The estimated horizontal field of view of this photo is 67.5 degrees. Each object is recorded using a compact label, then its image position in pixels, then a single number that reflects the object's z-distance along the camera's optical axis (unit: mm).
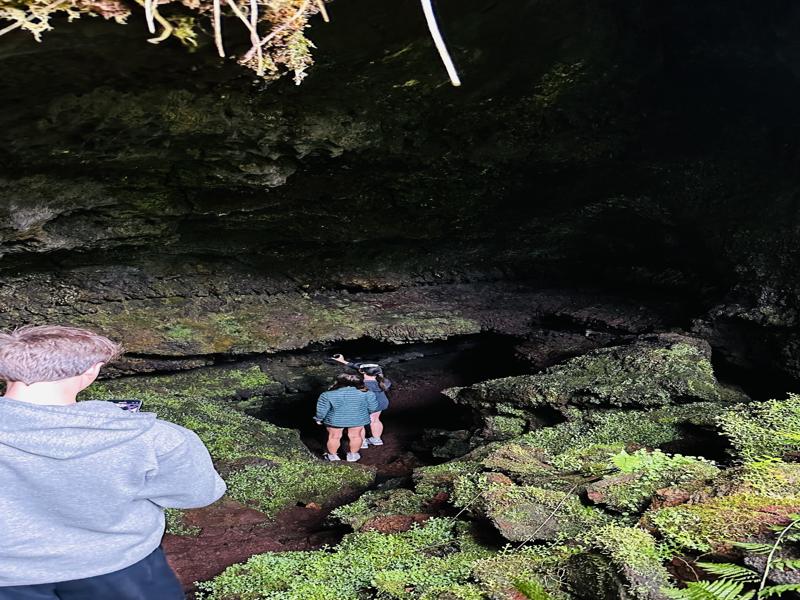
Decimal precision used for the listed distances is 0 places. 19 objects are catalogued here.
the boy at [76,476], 1850
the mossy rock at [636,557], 2373
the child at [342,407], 7844
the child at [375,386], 8328
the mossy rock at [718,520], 2584
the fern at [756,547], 2238
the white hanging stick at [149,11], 2634
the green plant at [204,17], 2895
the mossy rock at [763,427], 3879
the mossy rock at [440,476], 4590
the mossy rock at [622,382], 6297
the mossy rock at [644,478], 3436
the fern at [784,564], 2150
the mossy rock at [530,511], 3324
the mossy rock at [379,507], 4324
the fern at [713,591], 2025
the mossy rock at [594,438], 4512
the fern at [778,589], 1930
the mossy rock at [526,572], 2678
